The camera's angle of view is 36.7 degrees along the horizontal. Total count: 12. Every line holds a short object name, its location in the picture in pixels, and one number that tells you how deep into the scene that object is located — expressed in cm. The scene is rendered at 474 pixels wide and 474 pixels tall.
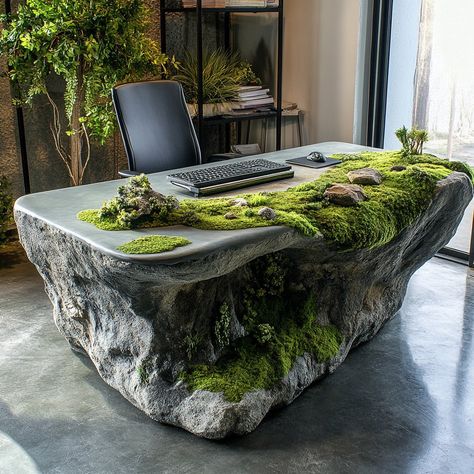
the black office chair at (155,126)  359
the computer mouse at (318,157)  333
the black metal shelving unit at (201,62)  465
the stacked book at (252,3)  475
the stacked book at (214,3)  468
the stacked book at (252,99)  494
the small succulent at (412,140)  332
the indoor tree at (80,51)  394
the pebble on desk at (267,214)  245
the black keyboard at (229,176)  280
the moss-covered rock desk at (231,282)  235
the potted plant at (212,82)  482
